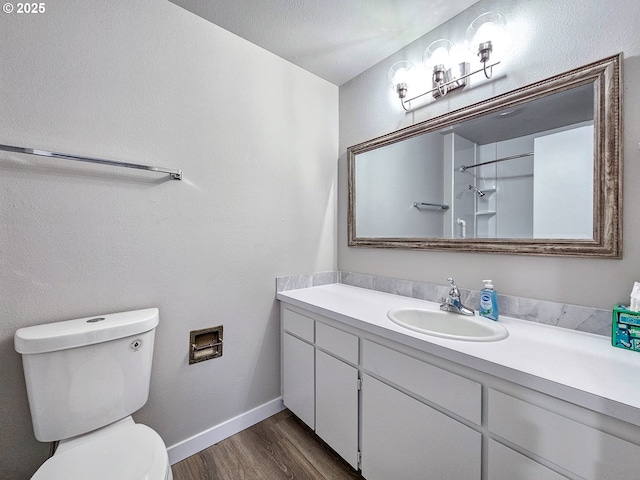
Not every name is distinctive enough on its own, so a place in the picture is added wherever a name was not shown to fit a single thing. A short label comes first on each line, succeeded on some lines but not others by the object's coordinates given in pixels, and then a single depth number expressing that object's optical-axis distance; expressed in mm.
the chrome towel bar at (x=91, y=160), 943
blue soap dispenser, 1196
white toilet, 842
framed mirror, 1003
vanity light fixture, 1229
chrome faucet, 1271
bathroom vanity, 668
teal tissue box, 877
